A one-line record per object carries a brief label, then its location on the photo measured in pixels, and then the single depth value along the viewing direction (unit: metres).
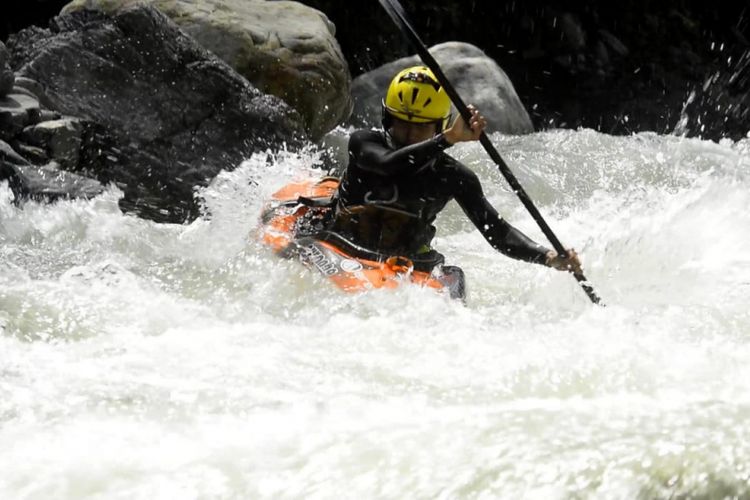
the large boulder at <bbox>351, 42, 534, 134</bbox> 20.94
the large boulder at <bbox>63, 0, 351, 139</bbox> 16.89
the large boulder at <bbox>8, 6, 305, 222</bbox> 14.72
